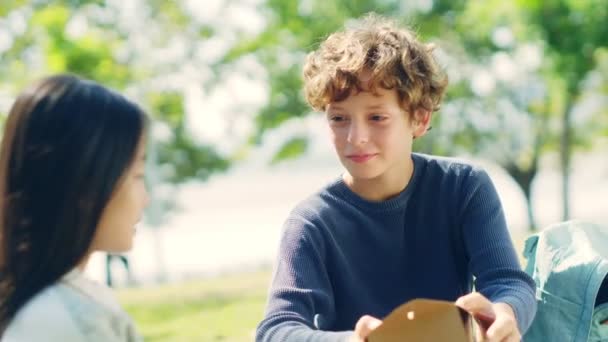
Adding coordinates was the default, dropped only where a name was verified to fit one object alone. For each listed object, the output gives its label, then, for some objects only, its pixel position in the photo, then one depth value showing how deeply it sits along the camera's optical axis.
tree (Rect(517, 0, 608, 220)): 12.94
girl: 1.60
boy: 2.34
